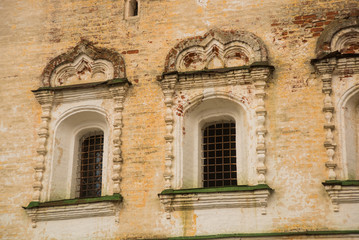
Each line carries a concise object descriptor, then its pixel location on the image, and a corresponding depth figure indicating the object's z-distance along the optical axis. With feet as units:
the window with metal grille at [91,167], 47.32
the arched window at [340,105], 40.50
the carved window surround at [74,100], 44.30
